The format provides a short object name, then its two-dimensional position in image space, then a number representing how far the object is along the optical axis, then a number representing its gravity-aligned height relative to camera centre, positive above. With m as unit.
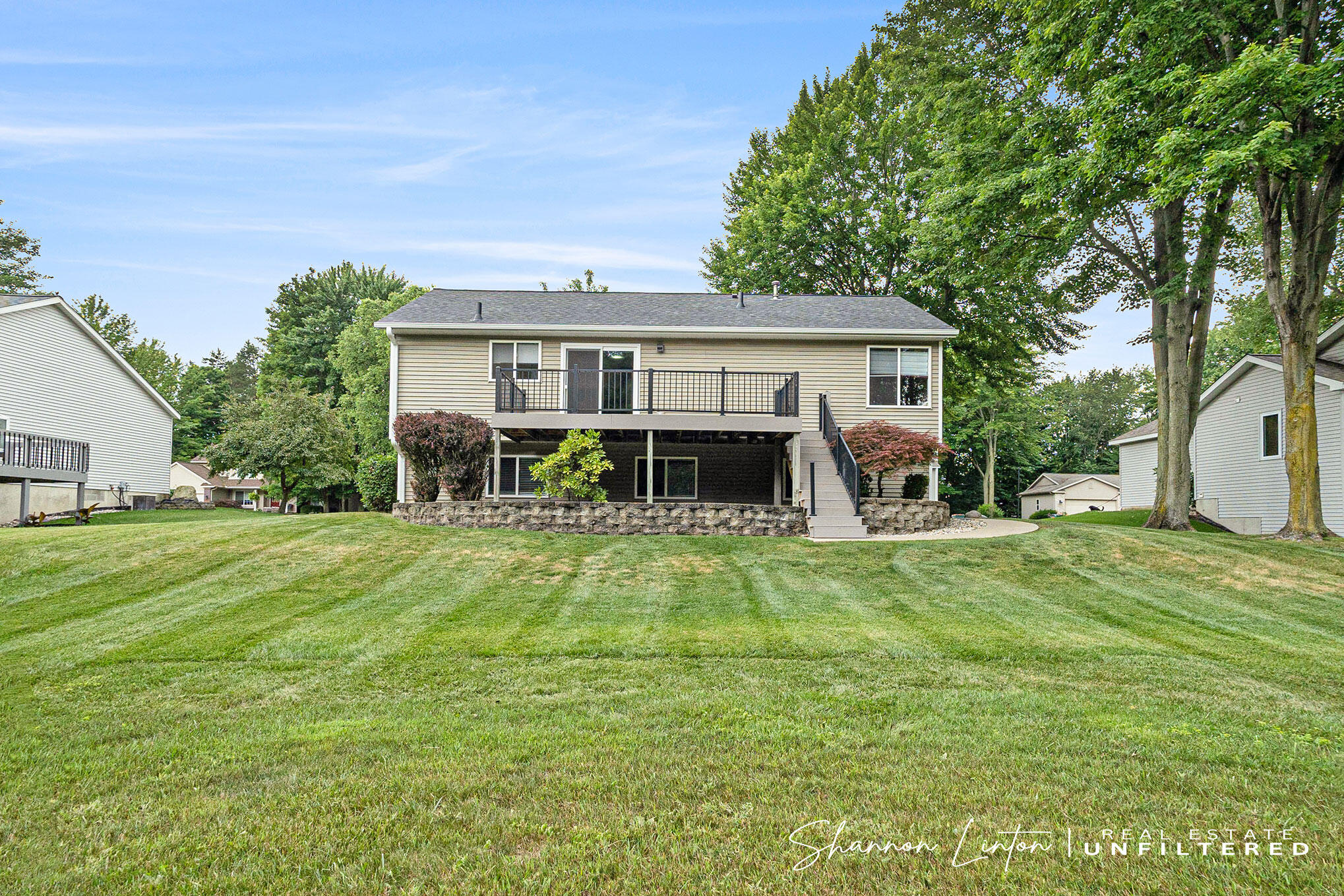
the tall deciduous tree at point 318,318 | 36.97 +8.19
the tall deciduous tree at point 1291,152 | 10.45 +5.12
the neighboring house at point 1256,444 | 15.87 +0.83
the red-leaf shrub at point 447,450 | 13.39 +0.43
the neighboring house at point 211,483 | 50.06 -0.97
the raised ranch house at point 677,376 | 16.00 +2.21
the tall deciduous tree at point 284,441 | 21.27 +0.90
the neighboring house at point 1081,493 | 42.84 -1.14
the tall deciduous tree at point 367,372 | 28.22 +4.14
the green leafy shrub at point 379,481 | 25.33 -0.36
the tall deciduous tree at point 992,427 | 32.78 +2.36
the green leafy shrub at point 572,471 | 13.52 +0.02
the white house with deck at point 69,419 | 17.42 +1.49
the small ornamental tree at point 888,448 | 14.38 +0.54
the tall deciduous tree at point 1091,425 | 53.41 +3.75
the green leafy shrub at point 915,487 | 15.69 -0.29
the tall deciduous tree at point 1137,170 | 12.05 +5.88
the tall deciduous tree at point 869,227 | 23.80 +8.80
